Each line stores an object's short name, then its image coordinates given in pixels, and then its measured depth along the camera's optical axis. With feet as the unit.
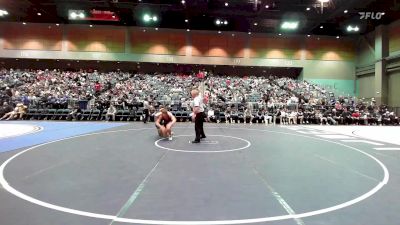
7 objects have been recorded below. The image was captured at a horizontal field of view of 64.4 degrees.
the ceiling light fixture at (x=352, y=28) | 102.44
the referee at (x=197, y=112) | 30.68
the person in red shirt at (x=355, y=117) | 72.06
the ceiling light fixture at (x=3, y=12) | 97.72
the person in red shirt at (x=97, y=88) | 90.38
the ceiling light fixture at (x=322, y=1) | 77.89
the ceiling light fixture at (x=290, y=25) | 101.14
